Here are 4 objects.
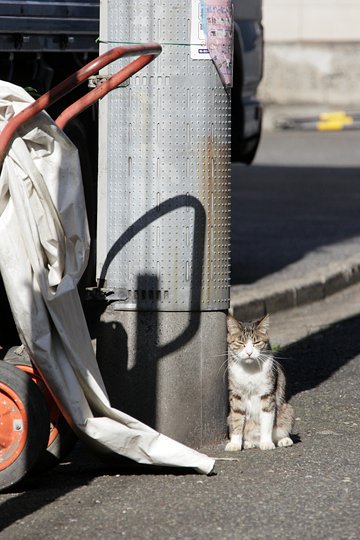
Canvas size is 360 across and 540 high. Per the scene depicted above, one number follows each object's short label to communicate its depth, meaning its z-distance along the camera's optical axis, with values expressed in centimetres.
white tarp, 906
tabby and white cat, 1084
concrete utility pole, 1040
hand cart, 930
